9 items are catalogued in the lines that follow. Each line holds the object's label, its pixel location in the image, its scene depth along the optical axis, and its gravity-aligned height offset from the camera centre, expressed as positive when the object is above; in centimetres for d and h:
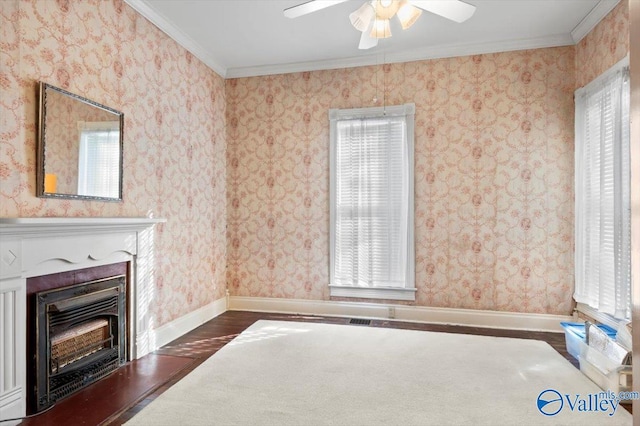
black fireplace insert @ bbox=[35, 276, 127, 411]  227 -83
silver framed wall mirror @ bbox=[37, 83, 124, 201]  234 +45
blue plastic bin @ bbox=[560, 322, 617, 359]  289 -94
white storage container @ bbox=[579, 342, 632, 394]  232 -102
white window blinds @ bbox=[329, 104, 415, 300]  412 +13
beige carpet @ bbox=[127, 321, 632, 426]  218 -115
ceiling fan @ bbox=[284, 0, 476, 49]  228 +132
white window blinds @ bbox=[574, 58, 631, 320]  288 +17
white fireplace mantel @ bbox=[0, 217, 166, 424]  204 -29
